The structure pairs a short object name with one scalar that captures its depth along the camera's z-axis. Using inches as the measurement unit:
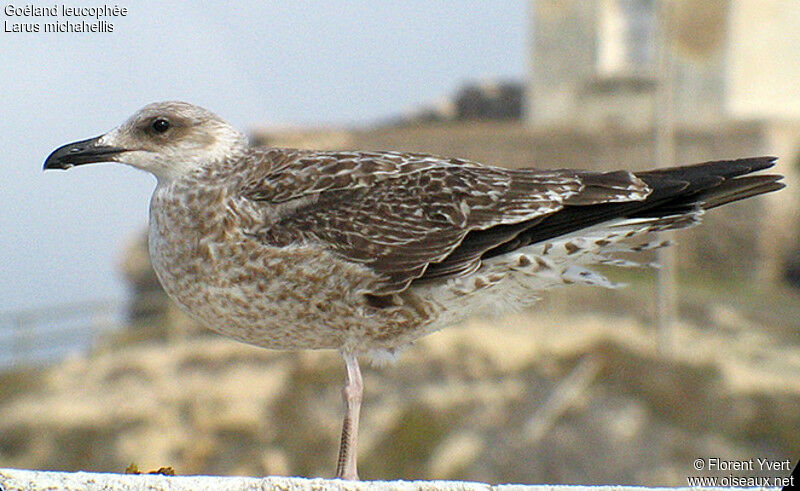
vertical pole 1617.9
